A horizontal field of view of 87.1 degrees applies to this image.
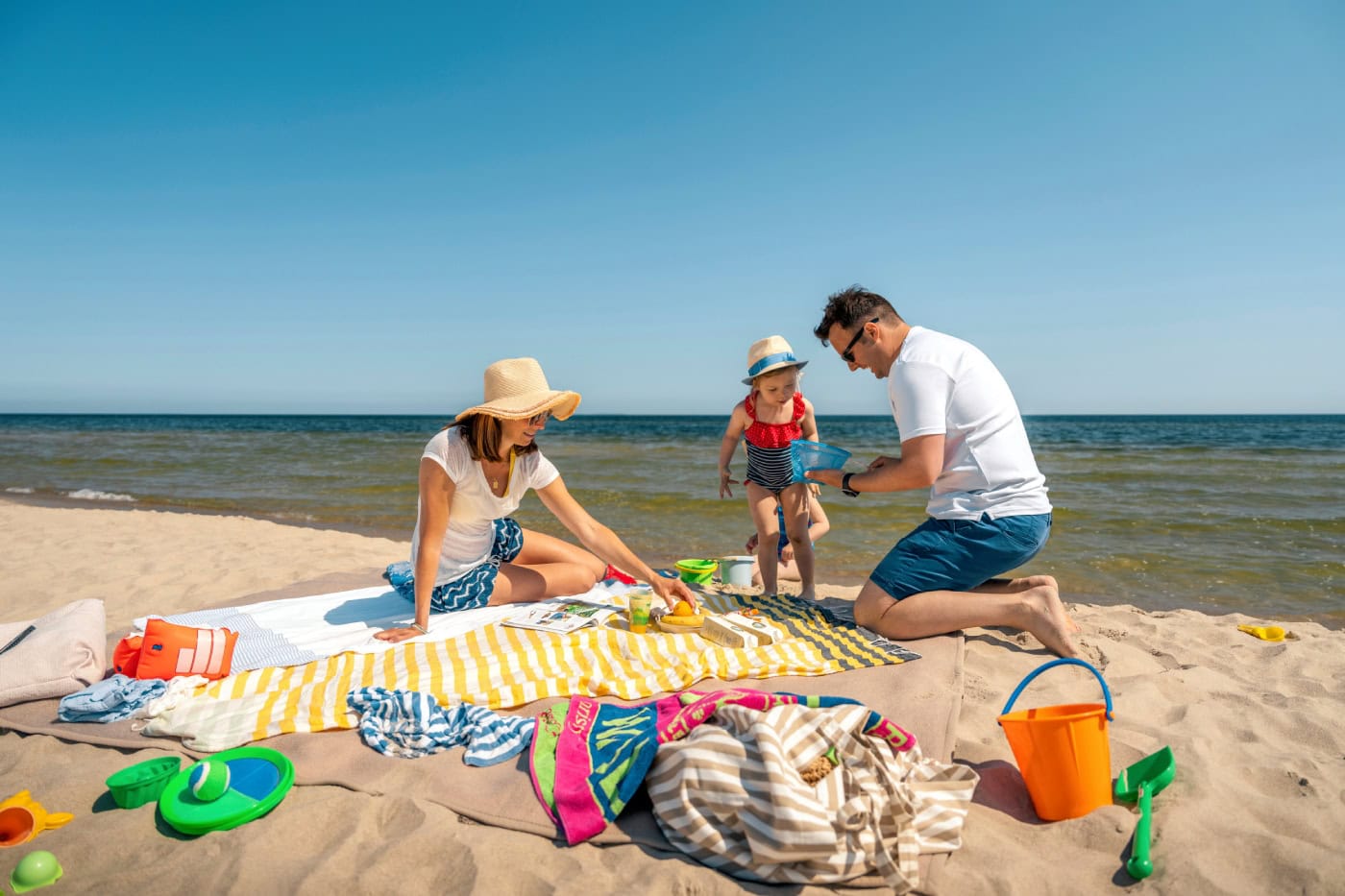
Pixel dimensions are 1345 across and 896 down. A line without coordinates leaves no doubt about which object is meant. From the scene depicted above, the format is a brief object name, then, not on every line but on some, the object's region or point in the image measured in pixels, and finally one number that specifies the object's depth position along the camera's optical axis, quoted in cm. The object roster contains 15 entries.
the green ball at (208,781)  238
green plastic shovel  229
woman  389
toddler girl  489
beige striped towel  204
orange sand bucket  229
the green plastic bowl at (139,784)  242
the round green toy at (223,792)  231
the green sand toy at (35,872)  207
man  374
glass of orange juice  412
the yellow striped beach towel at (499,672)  300
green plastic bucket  545
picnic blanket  238
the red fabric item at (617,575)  534
